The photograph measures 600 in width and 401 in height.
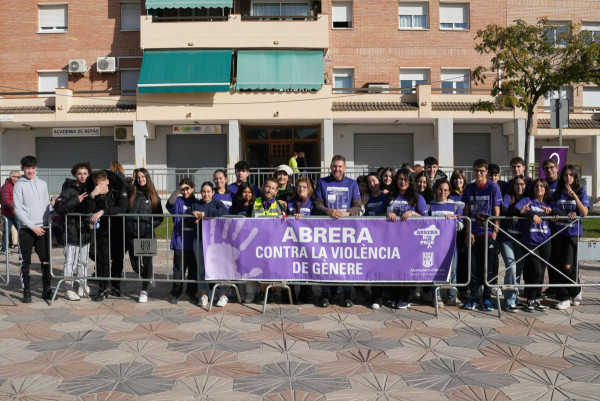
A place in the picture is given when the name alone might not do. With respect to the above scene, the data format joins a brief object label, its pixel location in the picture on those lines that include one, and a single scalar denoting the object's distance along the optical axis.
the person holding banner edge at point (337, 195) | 6.91
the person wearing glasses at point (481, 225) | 6.74
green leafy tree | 16.19
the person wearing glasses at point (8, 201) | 9.09
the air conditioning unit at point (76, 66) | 24.06
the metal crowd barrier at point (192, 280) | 6.56
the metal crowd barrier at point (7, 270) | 6.94
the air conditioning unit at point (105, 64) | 23.95
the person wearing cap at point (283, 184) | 7.27
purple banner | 6.54
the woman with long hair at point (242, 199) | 7.48
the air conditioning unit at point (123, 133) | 24.20
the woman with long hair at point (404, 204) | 6.77
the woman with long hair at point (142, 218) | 7.34
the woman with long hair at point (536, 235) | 6.64
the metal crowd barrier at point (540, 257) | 6.46
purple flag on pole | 11.85
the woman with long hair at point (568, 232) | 6.75
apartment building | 22.97
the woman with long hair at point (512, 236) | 6.67
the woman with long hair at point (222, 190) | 7.43
